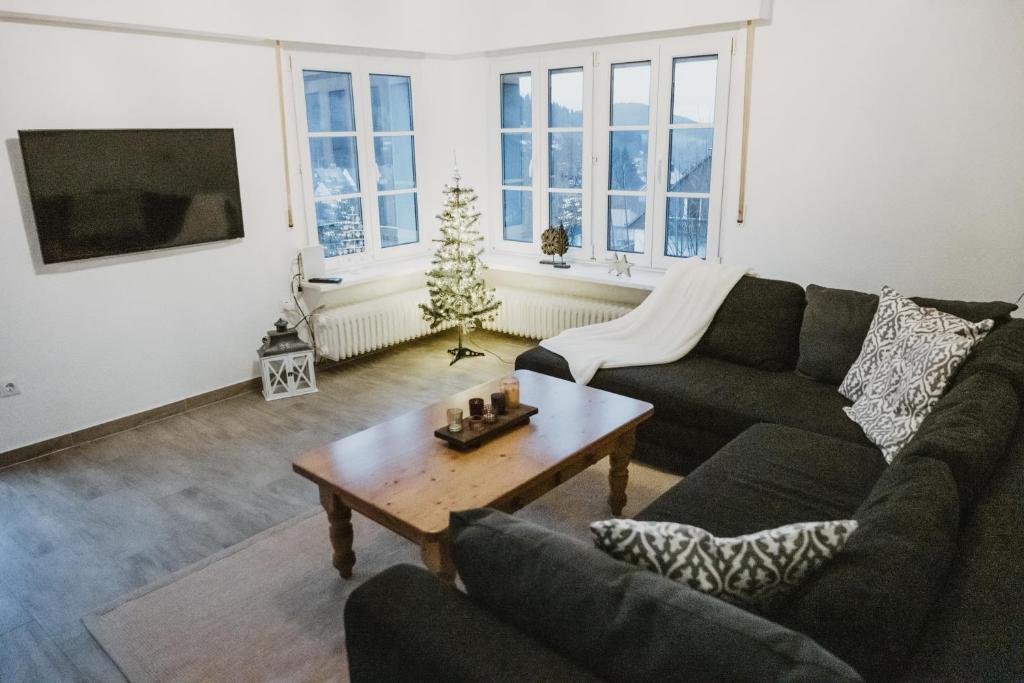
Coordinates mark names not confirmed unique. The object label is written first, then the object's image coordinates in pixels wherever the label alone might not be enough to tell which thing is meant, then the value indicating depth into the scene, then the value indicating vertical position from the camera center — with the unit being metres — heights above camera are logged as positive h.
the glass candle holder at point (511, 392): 2.99 -0.91
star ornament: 5.04 -0.70
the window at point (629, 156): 4.93 +0.06
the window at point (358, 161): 4.98 +0.05
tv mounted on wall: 3.69 -0.10
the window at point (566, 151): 5.28 +0.10
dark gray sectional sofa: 1.21 -0.81
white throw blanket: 3.78 -0.90
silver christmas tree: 5.25 -0.83
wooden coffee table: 2.31 -1.04
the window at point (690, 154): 4.62 +0.06
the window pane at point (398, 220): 5.59 -0.41
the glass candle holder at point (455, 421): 2.76 -0.95
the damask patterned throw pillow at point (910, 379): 2.70 -0.83
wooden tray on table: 2.69 -0.98
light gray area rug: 2.34 -1.54
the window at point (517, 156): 5.59 +0.07
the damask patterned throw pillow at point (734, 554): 1.42 -0.76
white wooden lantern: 4.59 -1.21
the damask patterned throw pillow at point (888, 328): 2.92 -0.68
